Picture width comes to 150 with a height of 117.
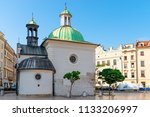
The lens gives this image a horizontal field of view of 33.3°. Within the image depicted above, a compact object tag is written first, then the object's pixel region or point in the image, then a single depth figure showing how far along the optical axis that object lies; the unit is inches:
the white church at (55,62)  1203.2
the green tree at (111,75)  1417.3
